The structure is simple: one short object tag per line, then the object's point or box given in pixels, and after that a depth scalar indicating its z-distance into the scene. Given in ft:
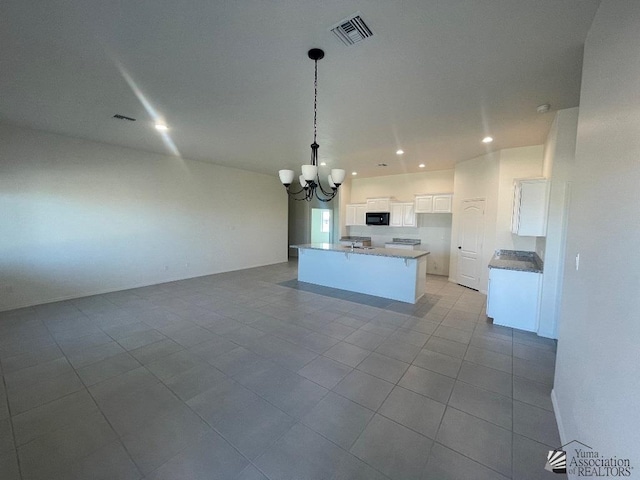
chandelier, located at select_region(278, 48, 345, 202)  9.77
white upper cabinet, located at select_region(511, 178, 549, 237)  12.07
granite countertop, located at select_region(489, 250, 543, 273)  11.97
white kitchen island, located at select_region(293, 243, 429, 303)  15.66
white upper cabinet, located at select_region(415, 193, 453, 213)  21.57
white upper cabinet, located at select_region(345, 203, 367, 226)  27.09
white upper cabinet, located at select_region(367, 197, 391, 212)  25.08
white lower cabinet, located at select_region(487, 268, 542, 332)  11.66
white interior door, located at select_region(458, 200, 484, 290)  18.15
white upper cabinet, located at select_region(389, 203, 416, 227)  23.90
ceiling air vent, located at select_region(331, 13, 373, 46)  5.95
